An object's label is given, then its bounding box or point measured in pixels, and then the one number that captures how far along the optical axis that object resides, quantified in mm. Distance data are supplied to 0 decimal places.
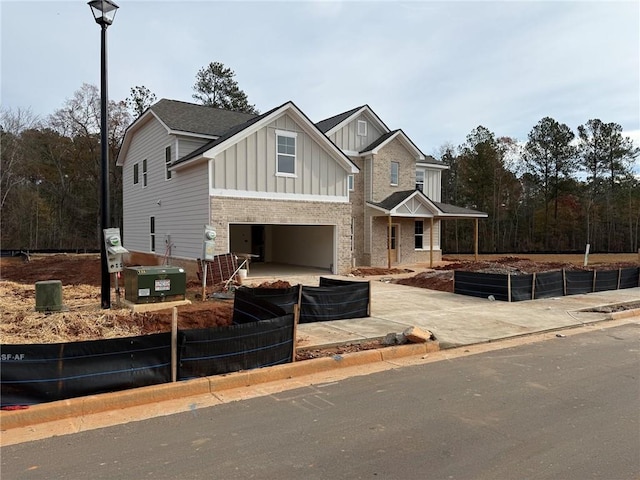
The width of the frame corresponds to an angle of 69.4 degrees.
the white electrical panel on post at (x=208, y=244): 11625
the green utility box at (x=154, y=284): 9969
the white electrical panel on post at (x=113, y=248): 9398
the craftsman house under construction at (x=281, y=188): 16812
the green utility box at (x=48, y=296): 9352
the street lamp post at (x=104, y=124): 9102
